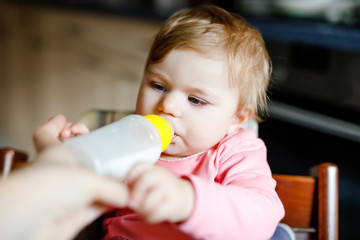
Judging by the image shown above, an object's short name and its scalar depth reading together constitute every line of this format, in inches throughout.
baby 23.2
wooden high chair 28.2
